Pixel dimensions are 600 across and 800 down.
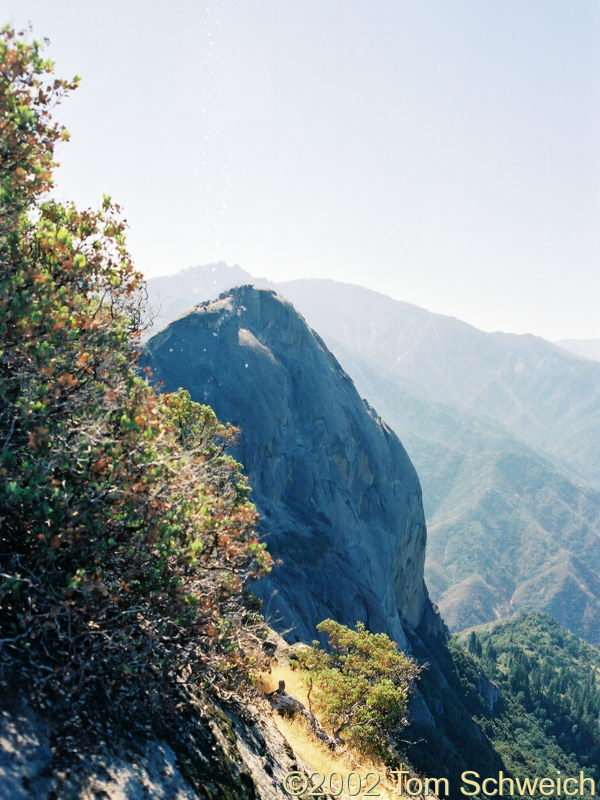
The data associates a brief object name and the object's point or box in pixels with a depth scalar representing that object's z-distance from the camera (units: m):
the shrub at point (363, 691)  19.27
